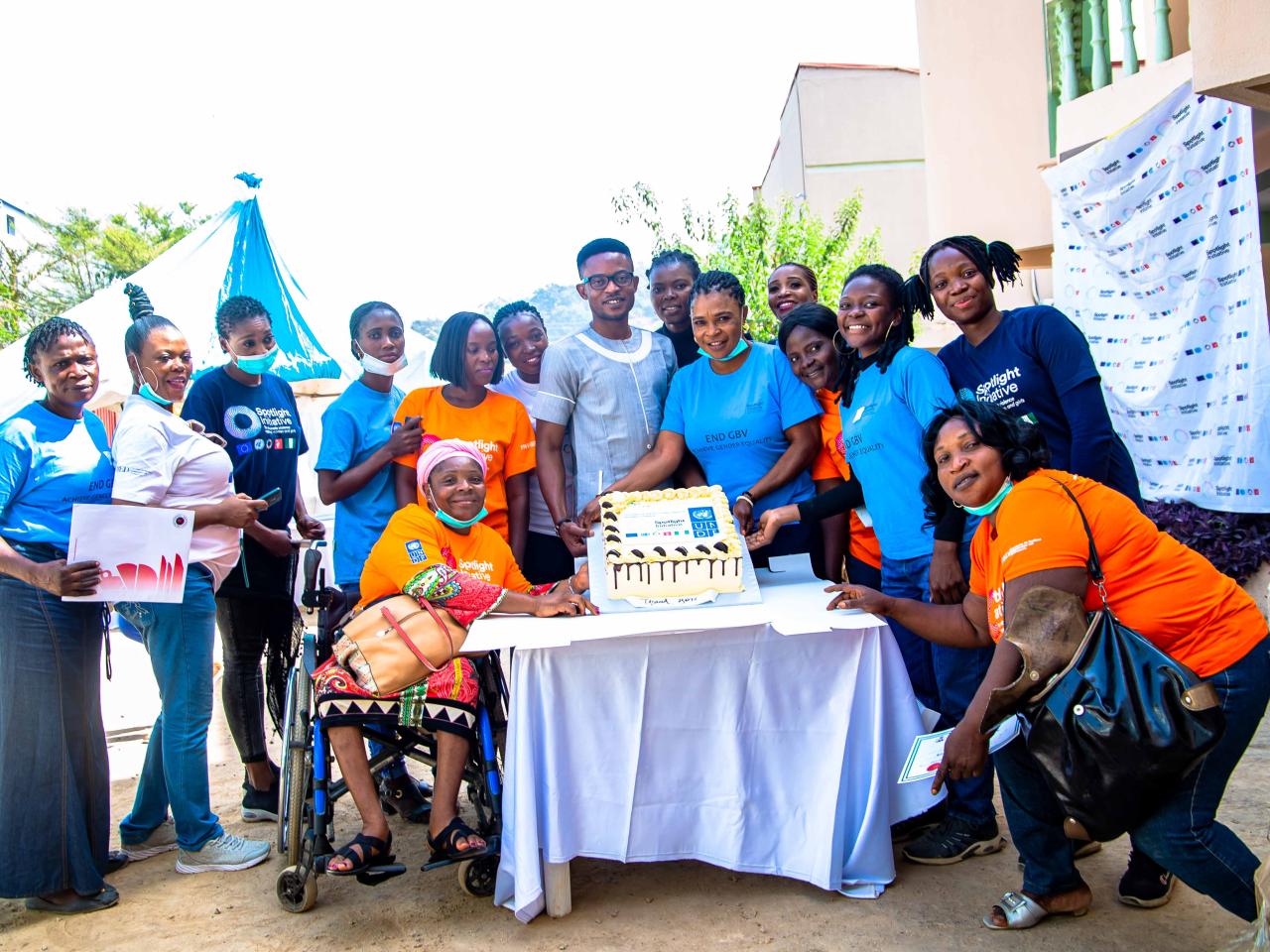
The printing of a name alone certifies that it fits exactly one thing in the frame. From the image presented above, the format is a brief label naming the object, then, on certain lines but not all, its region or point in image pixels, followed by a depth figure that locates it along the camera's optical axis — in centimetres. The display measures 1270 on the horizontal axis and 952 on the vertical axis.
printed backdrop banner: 636
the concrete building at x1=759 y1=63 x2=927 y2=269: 2438
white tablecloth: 353
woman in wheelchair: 364
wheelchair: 368
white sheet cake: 372
